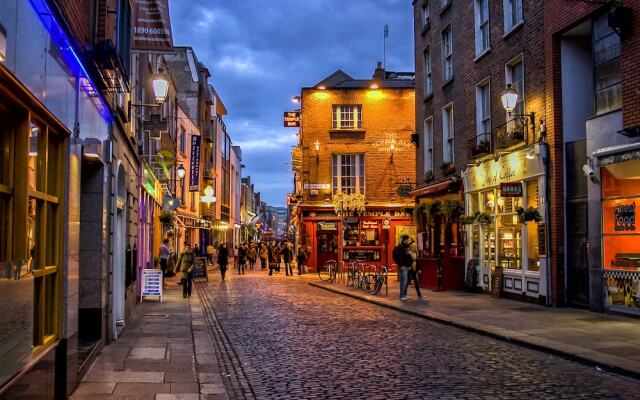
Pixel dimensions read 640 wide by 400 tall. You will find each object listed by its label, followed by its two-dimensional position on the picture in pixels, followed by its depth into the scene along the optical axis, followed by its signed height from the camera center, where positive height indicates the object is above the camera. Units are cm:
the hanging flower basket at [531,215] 1628 +55
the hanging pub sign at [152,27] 1252 +401
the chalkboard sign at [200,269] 2797 -124
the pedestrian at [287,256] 3409 -88
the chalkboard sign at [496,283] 1859 -127
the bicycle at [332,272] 2716 -136
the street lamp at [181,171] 3070 +315
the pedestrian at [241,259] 3719 -110
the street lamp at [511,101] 1670 +342
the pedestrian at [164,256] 2556 -62
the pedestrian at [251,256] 4196 -108
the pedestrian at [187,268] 1966 -84
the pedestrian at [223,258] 3034 -85
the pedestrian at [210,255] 3916 -104
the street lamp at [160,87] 1449 +331
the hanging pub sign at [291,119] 4319 +778
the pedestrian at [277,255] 3601 -85
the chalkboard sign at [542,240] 1623 -6
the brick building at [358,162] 3584 +410
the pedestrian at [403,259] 1871 -59
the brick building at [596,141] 1333 +208
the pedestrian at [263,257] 4444 -119
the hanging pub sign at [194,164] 3831 +435
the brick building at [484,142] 1700 +293
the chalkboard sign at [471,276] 2077 -118
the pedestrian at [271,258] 3374 -96
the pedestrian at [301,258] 3431 -100
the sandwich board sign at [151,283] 1838 -119
